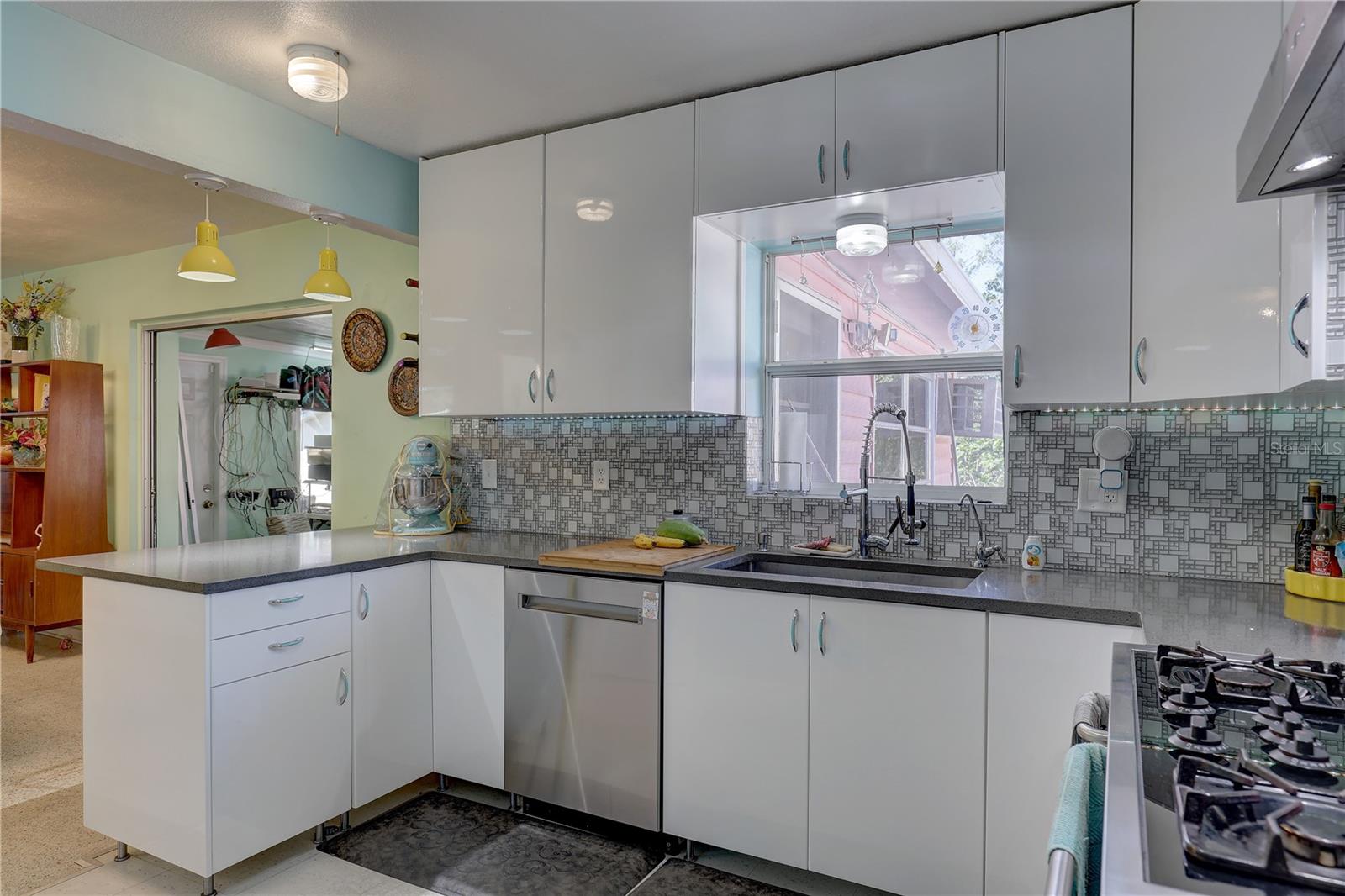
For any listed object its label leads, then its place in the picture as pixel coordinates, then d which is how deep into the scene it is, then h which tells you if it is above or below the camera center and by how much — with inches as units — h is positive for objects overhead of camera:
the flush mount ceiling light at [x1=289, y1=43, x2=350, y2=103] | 92.7 +44.2
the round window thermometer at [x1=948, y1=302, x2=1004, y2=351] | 104.0 +16.2
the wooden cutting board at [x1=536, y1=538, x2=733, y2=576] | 95.9 -14.0
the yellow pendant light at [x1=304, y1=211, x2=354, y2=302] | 115.6 +23.9
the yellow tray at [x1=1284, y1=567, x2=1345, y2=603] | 75.0 -13.3
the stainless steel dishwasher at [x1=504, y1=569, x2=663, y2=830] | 96.0 -31.5
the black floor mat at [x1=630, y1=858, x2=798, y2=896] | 88.5 -50.0
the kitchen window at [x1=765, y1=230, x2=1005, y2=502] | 104.8 +11.9
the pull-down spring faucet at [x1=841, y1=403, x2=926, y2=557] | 99.4 -8.3
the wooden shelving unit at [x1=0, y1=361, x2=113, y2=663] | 188.5 -15.5
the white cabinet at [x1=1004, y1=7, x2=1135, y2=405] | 82.5 +25.6
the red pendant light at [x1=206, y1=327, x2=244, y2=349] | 233.6 +31.5
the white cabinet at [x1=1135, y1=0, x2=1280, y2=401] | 70.7 +21.9
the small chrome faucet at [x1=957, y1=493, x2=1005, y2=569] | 95.7 -12.5
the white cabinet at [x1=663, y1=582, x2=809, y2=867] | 87.0 -31.3
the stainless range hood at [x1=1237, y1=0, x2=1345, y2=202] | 36.0 +17.8
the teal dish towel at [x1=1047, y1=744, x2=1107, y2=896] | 30.6 -15.6
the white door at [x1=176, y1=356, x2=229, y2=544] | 243.1 -0.5
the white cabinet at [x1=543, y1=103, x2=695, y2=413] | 106.4 +25.3
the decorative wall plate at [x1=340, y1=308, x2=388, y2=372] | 148.3 +20.1
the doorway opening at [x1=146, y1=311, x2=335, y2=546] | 244.2 +4.8
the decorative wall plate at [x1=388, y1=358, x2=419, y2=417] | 144.4 +10.7
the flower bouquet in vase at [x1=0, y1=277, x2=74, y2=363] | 207.3 +34.8
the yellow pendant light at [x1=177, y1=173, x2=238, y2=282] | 104.0 +24.9
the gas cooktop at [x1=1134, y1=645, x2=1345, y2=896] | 24.7 -13.3
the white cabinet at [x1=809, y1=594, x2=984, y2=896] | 78.5 -30.8
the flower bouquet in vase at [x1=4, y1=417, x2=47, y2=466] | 200.2 -0.2
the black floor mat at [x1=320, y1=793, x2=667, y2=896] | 90.3 -50.1
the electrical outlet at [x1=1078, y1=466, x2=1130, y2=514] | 91.4 -5.5
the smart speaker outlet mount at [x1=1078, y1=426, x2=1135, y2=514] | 90.3 -3.2
